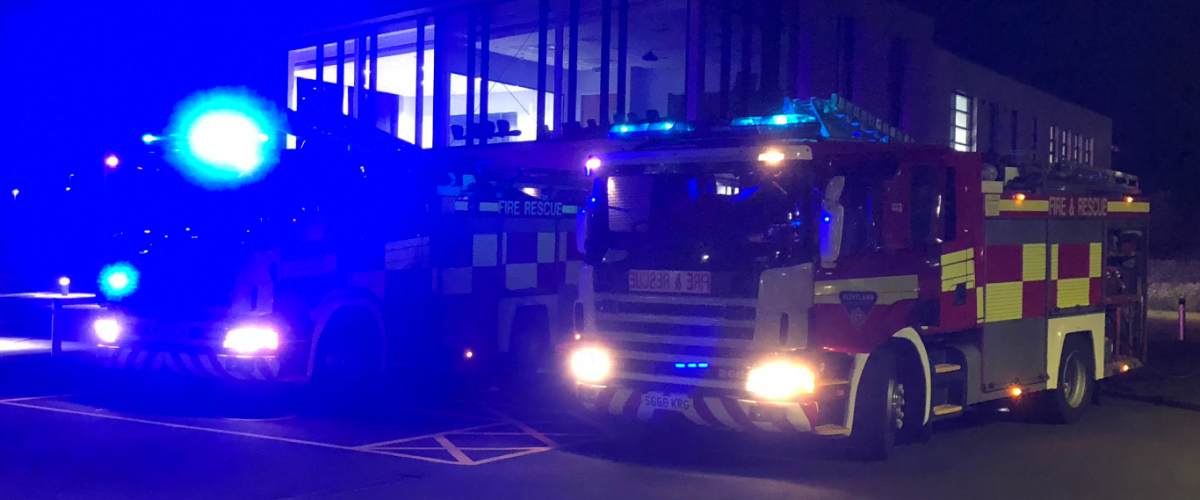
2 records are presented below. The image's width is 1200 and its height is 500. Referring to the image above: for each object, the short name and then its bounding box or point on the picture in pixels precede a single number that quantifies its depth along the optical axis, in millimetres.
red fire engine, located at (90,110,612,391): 10953
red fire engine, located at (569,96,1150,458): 8891
